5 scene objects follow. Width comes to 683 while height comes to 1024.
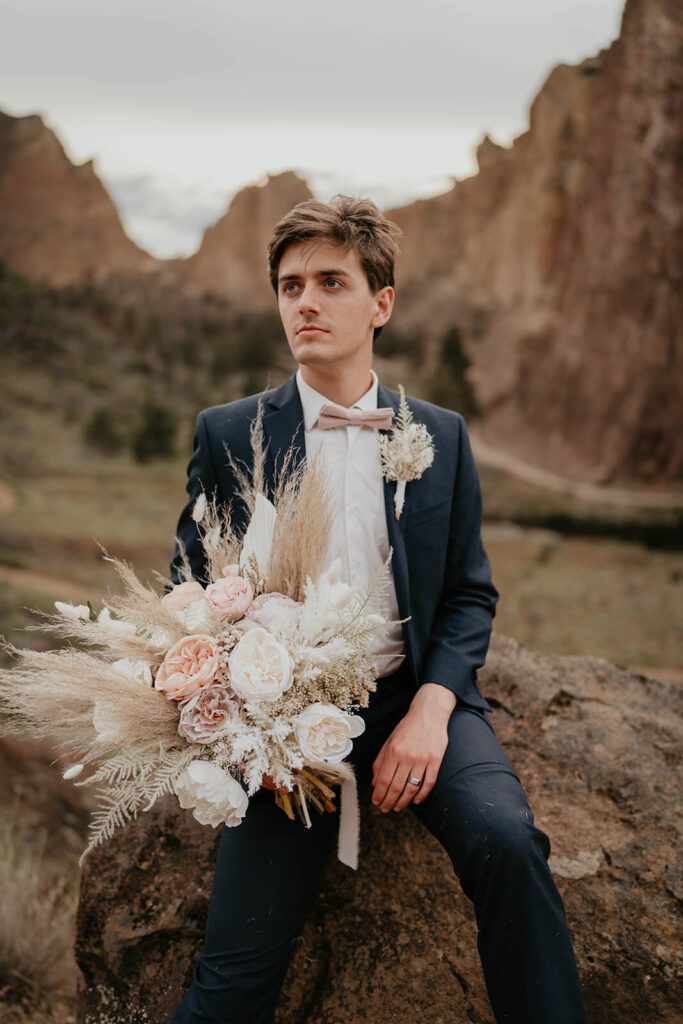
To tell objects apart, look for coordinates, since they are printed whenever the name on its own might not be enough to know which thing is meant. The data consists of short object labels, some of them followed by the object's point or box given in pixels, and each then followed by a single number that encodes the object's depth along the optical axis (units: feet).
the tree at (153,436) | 70.18
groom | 6.09
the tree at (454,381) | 82.53
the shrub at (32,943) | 10.17
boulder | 7.48
